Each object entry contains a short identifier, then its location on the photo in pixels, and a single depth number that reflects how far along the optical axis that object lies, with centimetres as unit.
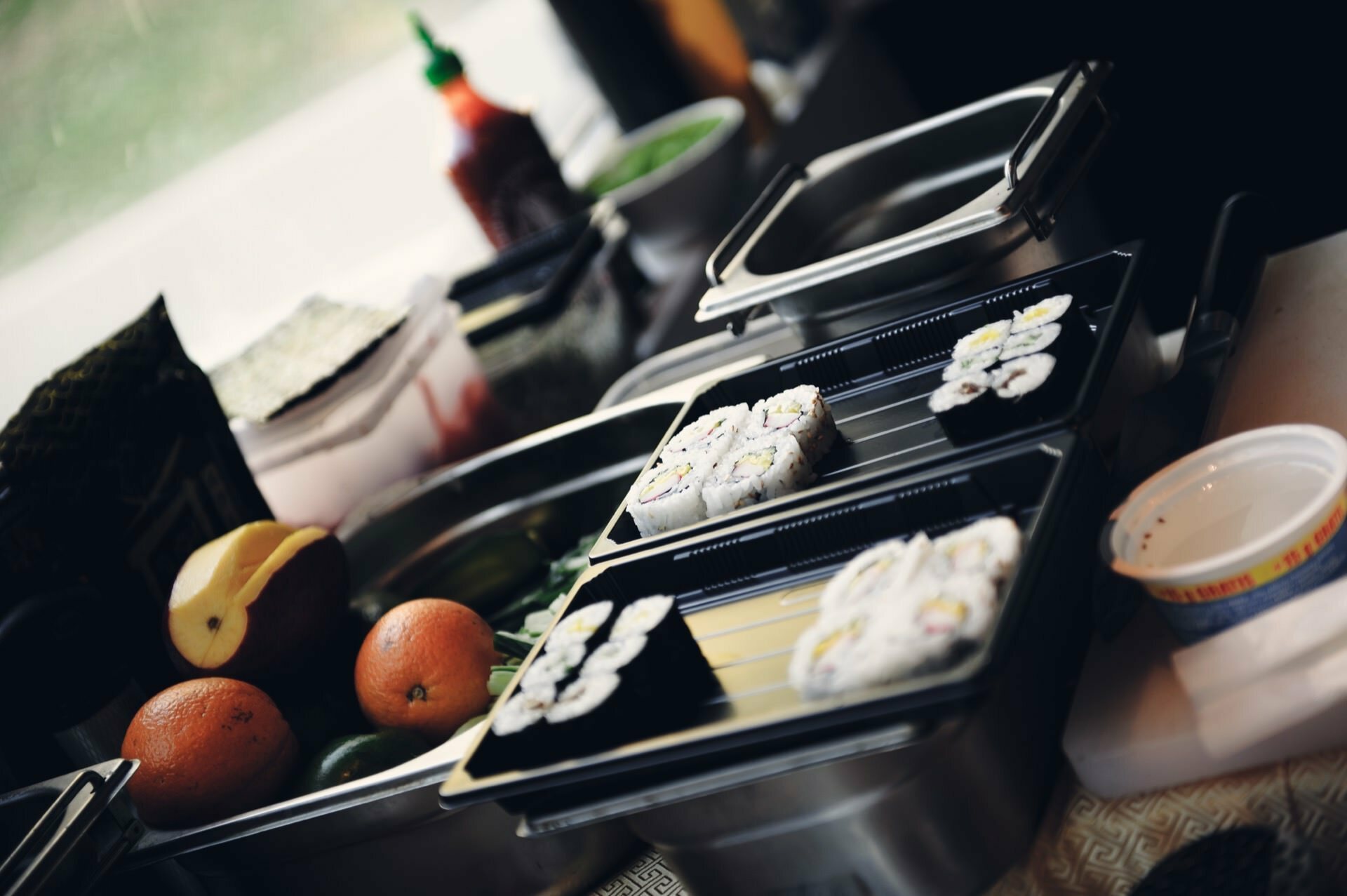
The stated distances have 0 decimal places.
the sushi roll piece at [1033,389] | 101
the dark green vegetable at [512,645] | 127
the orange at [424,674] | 123
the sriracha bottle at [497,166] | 247
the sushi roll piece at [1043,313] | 112
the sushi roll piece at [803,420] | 118
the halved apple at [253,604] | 130
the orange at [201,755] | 115
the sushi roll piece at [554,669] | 95
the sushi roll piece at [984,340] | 115
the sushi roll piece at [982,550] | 83
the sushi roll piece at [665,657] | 91
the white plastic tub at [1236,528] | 83
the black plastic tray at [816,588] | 79
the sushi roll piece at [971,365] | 110
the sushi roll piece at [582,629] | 99
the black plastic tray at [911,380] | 107
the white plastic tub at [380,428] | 178
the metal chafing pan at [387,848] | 109
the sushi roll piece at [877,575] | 87
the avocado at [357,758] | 117
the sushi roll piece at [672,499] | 117
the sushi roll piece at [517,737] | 90
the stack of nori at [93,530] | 129
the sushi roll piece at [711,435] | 124
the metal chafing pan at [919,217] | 130
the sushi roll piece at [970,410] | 104
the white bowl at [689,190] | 279
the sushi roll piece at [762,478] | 114
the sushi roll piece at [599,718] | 88
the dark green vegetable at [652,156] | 299
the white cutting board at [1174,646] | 86
